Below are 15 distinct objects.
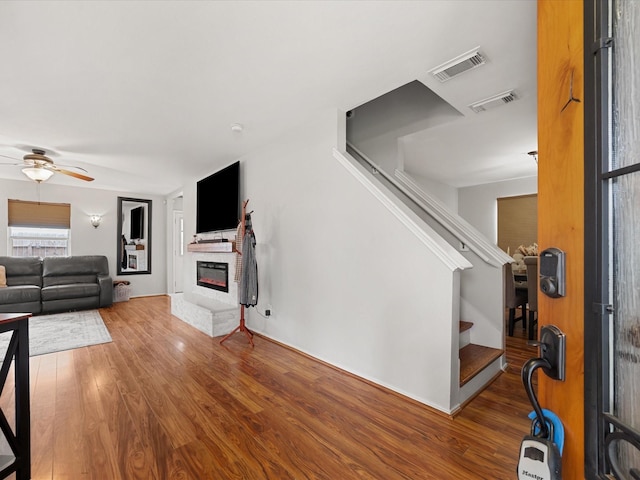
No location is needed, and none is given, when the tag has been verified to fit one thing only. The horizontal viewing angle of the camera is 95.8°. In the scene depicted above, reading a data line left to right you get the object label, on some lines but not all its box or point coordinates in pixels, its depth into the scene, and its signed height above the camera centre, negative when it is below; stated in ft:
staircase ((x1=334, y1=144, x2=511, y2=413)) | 6.73 -1.04
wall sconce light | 21.20 +1.57
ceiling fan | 12.85 +3.43
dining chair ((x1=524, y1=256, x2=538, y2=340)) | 11.21 -1.70
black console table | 4.45 -2.50
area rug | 11.24 -4.12
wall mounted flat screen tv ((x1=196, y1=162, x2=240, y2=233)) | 13.86 +2.16
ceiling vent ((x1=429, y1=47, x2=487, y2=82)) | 6.57 +4.26
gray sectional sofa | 15.88 -2.63
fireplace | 14.80 -1.85
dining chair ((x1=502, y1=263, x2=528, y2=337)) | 11.63 -2.36
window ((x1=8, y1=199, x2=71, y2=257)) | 18.70 +0.85
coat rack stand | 11.59 -3.08
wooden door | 2.54 +0.51
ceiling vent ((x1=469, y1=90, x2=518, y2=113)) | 8.19 +4.20
